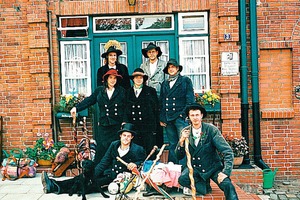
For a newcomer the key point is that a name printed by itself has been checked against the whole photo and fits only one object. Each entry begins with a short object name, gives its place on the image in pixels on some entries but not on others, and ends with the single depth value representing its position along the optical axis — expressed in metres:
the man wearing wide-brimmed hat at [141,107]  6.81
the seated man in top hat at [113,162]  6.09
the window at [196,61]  8.26
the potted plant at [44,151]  7.66
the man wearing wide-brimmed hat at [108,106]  6.79
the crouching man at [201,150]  5.51
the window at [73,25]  8.30
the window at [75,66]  8.30
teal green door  8.30
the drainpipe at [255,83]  8.12
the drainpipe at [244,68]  8.05
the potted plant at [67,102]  7.88
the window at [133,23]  8.30
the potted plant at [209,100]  7.86
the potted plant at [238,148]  7.69
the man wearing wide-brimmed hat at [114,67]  7.13
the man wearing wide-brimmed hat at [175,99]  6.71
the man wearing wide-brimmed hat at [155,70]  7.20
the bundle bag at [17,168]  7.19
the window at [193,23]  8.22
